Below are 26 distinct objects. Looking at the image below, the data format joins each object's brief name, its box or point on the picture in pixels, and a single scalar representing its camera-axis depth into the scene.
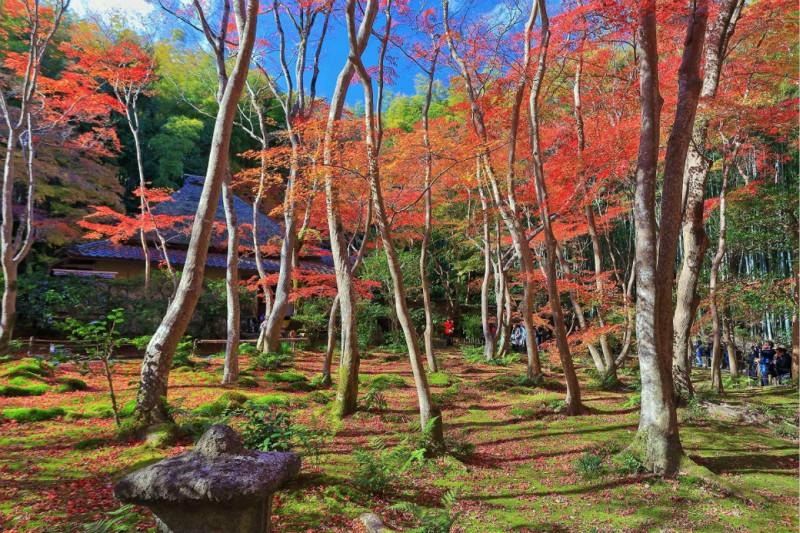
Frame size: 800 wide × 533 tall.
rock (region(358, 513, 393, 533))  3.43
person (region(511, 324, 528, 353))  18.53
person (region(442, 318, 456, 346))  18.78
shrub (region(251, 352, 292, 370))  10.50
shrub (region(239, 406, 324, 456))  4.20
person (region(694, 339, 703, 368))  15.65
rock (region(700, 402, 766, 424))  7.37
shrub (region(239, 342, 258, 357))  12.15
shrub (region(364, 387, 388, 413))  7.30
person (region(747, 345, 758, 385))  13.23
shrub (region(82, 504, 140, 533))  2.63
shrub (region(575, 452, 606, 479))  5.02
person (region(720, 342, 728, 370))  16.89
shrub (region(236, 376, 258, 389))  8.77
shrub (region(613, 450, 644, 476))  4.92
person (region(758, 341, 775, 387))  11.97
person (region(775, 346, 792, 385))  11.67
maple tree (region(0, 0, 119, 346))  9.65
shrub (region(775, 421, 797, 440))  6.83
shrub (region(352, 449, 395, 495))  4.23
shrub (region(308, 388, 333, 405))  8.07
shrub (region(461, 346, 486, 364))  14.17
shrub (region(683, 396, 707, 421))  7.35
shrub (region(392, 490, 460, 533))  3.02
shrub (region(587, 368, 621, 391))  10.10
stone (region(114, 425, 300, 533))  2.24
